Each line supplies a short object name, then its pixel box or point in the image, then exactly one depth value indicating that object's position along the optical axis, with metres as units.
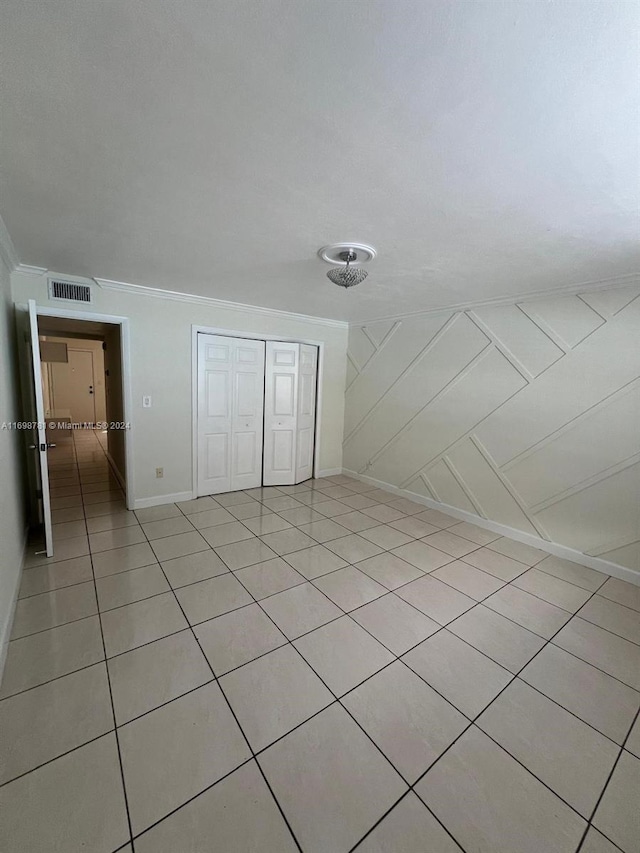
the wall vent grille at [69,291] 3.04
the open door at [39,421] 2.53
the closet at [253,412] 4.11
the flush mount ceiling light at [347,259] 2.26
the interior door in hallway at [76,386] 8.46
